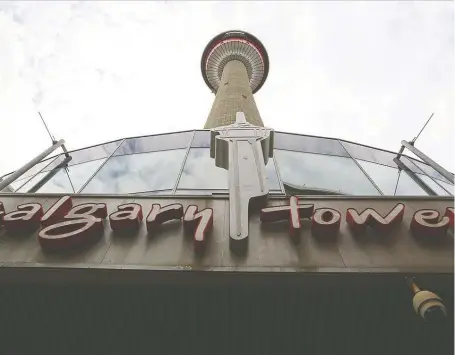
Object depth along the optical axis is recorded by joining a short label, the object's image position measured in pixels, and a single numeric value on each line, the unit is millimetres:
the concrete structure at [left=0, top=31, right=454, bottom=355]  7371
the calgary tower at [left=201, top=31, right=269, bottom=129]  36312
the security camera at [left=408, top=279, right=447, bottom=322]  6250
